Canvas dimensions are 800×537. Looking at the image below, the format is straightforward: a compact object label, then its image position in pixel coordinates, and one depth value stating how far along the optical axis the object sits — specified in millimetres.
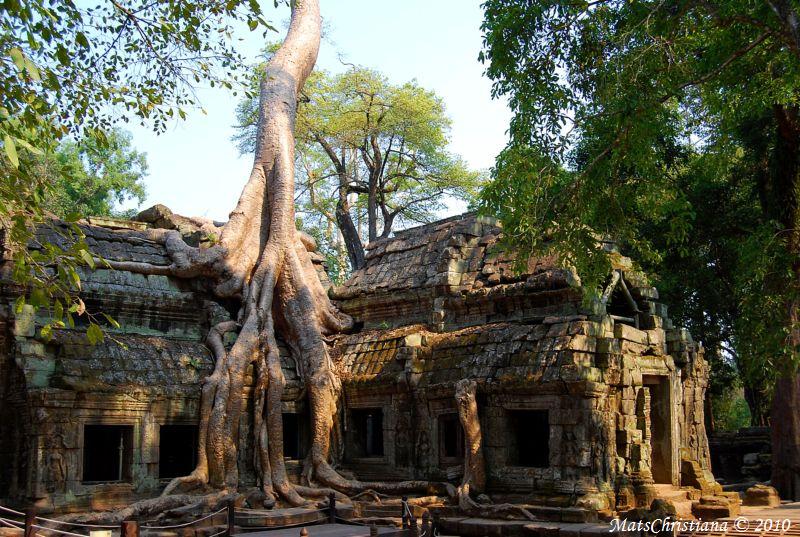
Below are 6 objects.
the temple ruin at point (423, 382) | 11547
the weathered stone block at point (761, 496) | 13352
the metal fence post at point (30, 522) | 8227
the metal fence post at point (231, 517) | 9938
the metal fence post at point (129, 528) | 6960
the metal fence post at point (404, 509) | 9617
